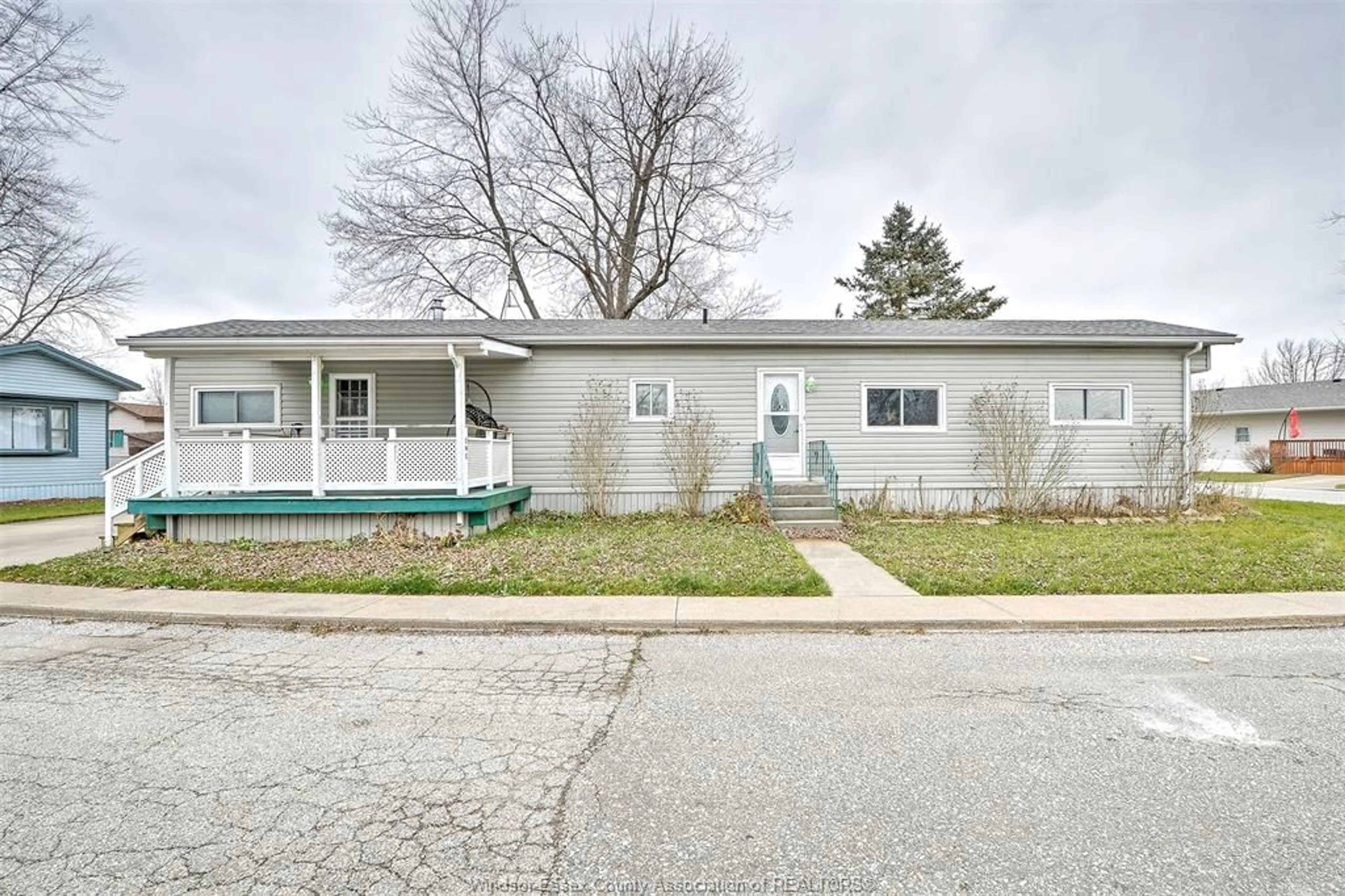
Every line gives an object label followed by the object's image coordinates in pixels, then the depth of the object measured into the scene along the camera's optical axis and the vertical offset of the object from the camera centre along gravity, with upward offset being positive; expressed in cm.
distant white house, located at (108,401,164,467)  3212 +160
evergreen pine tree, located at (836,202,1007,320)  3303 +873
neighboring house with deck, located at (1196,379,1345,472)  2761 +86
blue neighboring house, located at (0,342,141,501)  1641 +84
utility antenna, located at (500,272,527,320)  2395 +559
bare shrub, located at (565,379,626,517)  1188 +7
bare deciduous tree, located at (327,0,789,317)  2194 +1007
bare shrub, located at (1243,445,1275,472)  2747 -93
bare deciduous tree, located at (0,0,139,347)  1977 +1024
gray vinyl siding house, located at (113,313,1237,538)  1204 +108
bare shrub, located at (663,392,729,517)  1179 -7
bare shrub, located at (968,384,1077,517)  1176 -15
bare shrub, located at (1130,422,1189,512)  1202 -46
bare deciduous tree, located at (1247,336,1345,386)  4759 +598
